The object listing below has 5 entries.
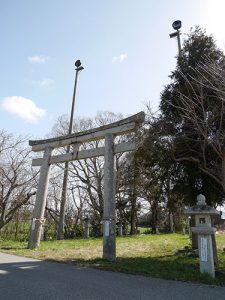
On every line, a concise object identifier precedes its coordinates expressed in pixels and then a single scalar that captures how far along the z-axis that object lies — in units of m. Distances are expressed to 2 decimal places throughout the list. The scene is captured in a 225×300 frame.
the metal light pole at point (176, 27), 11.69
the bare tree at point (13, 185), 15.17
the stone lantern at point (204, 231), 5.71
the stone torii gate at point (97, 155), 8.12
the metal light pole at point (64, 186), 15.56
